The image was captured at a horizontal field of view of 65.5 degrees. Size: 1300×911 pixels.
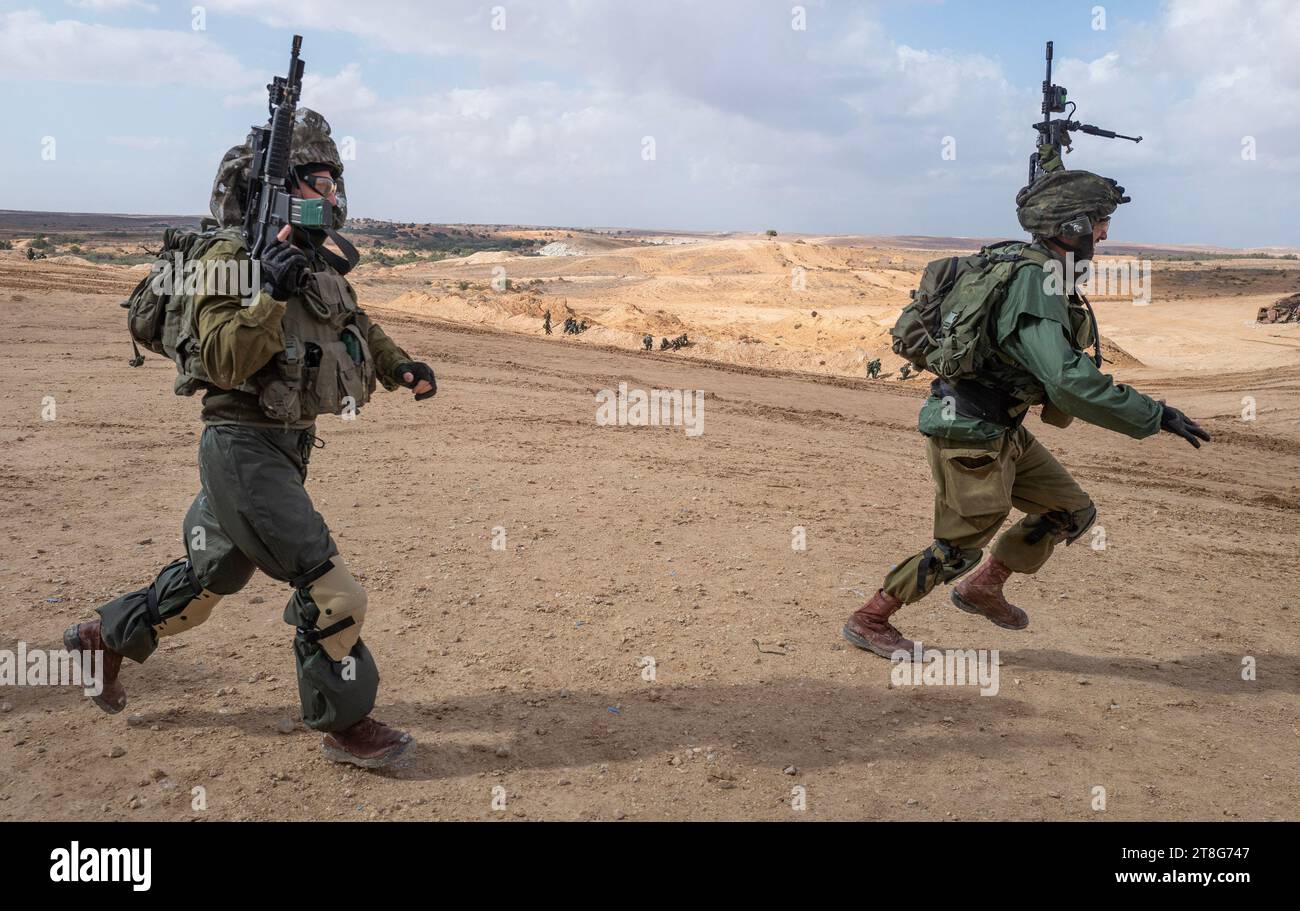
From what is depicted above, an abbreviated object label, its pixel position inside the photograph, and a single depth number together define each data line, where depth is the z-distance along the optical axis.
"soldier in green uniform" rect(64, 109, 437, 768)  3.15
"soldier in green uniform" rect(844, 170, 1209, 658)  3.80
